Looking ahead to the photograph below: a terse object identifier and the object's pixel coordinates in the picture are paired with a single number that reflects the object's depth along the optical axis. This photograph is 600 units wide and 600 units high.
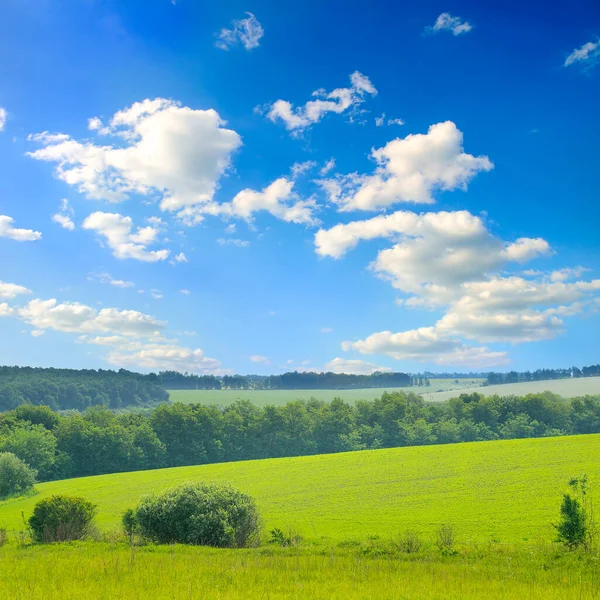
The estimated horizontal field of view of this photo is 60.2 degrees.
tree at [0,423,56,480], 95.62
